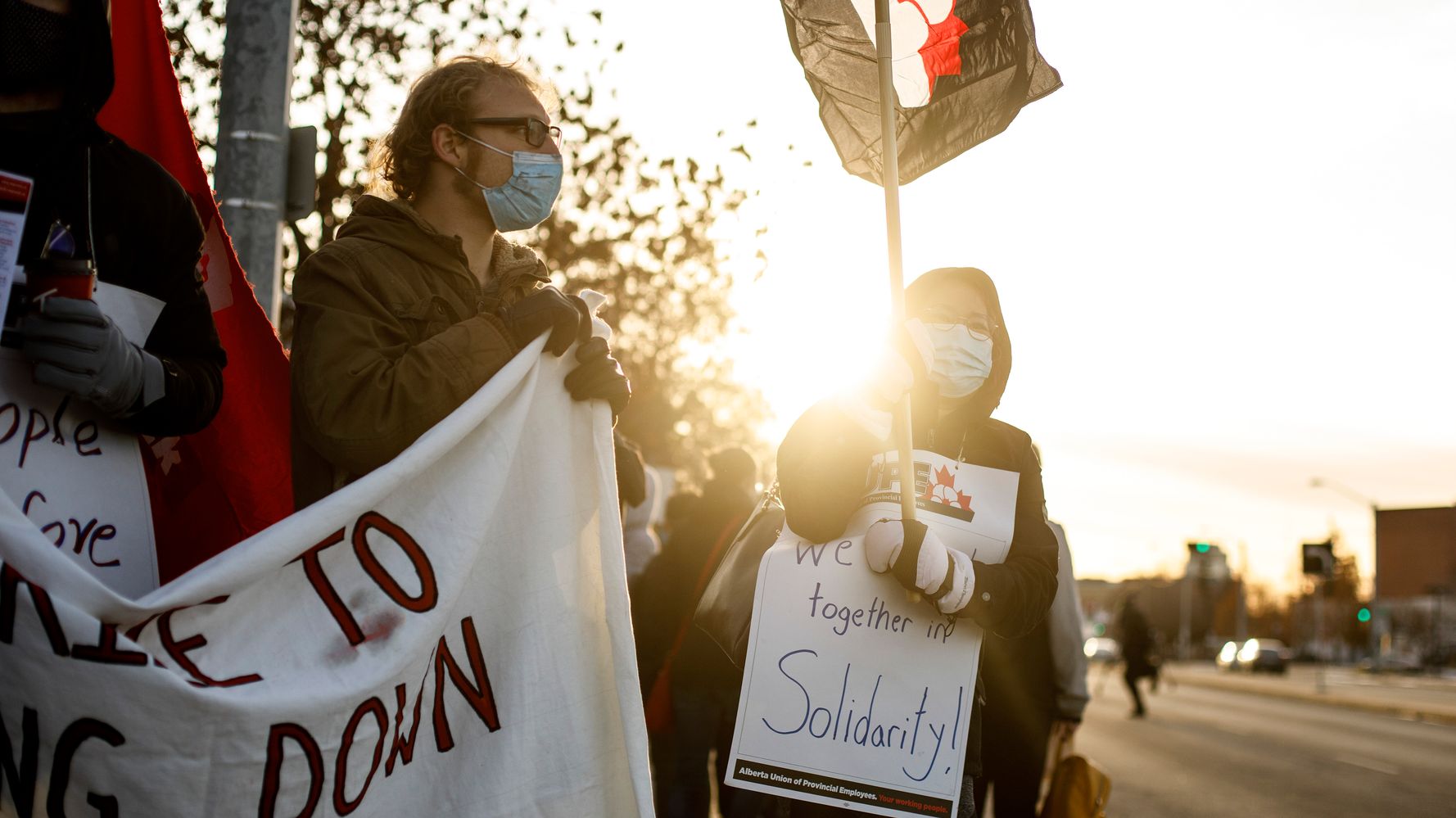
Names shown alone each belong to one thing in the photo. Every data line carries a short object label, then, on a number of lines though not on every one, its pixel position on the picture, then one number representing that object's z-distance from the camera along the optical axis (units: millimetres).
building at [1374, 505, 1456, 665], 83250
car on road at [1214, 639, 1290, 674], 72562
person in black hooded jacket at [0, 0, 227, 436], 2047
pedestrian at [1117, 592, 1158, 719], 23703
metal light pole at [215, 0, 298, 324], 4582
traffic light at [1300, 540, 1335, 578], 30578
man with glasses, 2332
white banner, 1886
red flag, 2650
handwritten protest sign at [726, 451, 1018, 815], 2770
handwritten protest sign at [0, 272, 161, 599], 2100
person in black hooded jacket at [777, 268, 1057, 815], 2791
